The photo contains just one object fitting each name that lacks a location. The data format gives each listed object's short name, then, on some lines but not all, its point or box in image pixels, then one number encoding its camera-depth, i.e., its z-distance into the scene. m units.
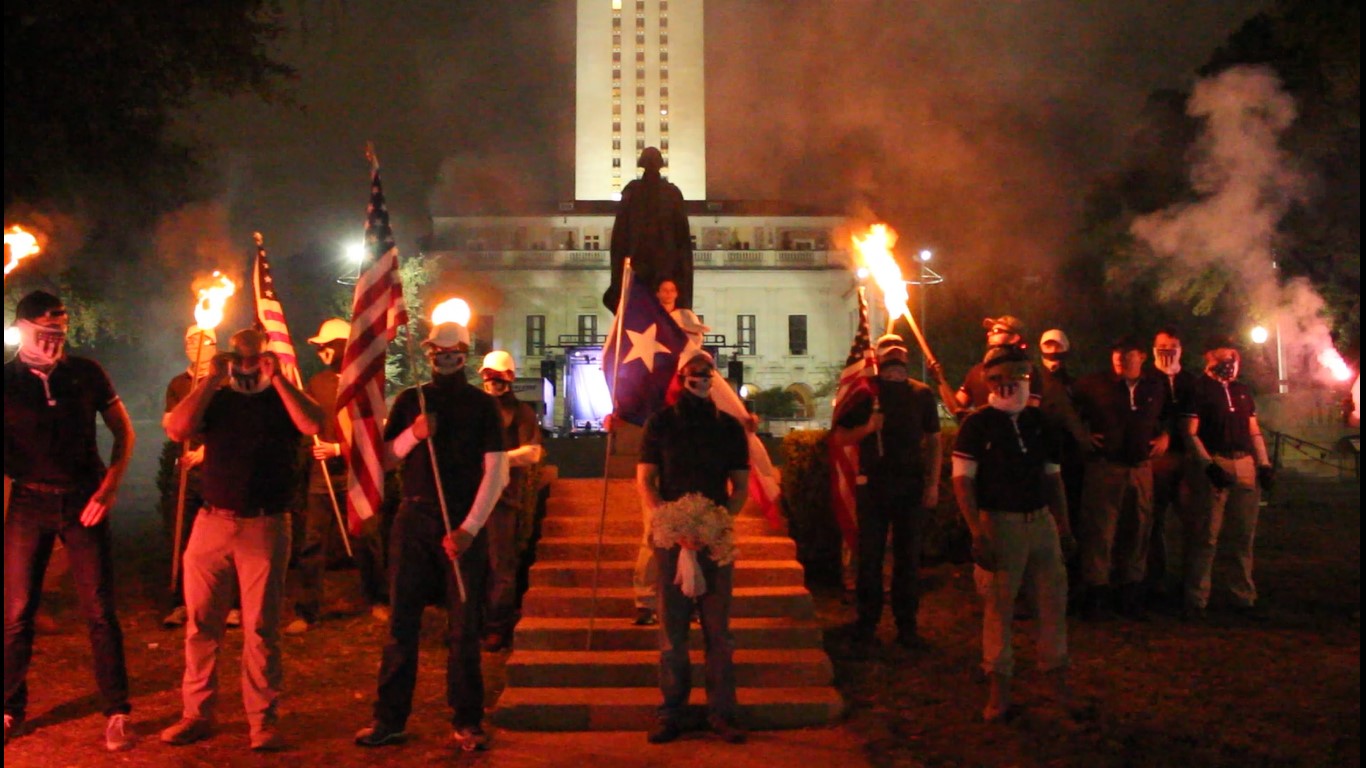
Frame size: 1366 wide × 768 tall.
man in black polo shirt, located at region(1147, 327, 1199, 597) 8.50
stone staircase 6.22
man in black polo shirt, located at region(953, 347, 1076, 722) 6.01
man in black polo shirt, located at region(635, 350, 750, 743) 5.88
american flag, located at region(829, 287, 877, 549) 7.86
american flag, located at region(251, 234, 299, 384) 7.65
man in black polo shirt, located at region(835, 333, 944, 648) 7.48
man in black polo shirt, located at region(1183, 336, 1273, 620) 8.38
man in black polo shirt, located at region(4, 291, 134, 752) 5.73
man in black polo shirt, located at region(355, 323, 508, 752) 5.67
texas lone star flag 7.31
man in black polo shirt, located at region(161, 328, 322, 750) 5.73
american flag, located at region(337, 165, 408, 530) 6.23
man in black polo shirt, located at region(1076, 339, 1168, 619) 8.26
